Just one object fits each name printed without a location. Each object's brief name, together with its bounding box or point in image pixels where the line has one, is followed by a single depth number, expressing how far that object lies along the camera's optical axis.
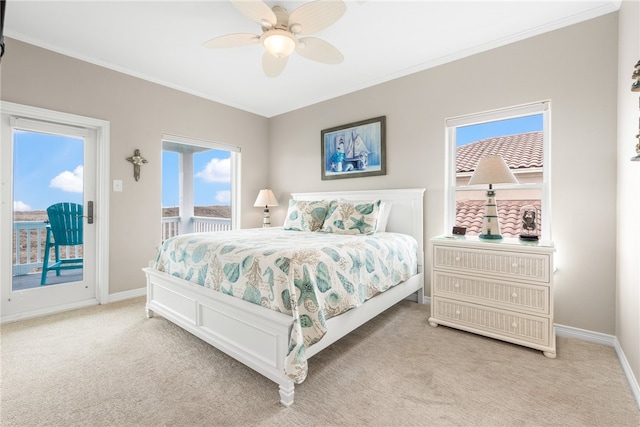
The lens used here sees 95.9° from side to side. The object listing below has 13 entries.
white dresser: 2.04
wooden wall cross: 3.29
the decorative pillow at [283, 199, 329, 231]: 3.22
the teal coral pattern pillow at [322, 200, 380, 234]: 2.89
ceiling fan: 1.83
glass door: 2.67
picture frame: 3.47
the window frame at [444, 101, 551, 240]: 2.47
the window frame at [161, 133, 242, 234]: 4.40
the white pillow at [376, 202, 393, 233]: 3.08
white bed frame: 1.59
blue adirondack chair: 2.87
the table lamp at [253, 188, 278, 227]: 4.35
